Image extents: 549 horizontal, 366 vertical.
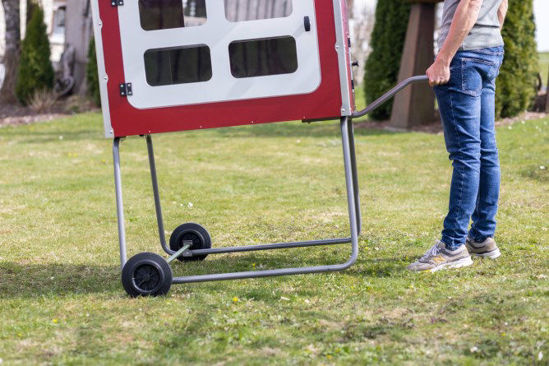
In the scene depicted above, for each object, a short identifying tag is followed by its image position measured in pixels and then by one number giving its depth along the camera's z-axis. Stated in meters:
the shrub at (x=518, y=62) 10.23
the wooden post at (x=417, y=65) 10.70
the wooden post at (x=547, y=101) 11.48
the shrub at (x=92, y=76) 15.21
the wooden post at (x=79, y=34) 17.09
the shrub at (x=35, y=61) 15.97
